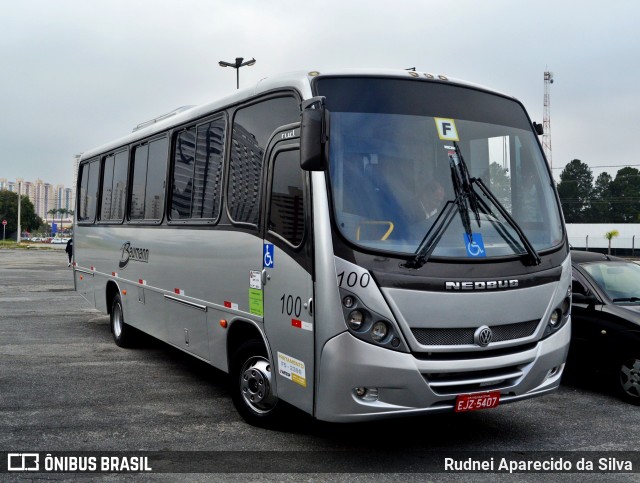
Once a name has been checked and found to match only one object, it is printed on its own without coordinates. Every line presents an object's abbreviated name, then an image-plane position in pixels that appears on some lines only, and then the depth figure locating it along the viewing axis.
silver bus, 4.61
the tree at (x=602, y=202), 102.19
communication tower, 89.38
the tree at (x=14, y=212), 111.88
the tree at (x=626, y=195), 100.00
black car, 6.94
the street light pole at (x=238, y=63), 24.17
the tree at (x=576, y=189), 103.56
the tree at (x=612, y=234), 64.16
